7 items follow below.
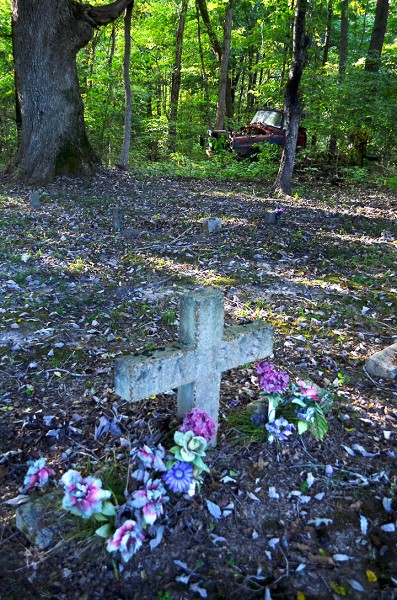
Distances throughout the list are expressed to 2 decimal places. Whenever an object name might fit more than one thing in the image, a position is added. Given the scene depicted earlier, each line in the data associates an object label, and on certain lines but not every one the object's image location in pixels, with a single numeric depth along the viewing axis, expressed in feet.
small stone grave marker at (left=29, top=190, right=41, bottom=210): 29.22
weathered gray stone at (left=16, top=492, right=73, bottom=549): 7.11
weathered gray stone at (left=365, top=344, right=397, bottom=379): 11.94
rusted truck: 51.67
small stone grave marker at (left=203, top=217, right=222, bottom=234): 24.61
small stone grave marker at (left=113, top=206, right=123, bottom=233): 25.07
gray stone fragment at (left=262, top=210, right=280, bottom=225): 25.71
